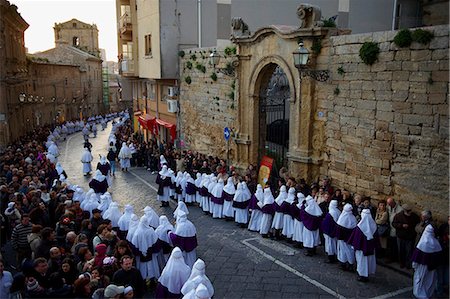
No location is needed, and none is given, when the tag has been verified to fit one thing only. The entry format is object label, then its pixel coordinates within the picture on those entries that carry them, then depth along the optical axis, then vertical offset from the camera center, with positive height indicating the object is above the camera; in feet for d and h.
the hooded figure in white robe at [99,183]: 50.37 -12.04
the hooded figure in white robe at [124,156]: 71.36 -12.48
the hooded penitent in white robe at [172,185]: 50.29 -12.17
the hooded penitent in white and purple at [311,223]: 32.86 -10.82
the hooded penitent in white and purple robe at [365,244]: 28.58 -10.85
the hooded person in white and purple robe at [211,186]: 45.09 -10.92
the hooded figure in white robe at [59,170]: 54.54 -11.60
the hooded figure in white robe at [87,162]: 68.28 -12.88
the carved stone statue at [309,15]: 40.13 +6.56
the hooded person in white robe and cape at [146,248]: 28.48 -11.11
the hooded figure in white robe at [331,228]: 31.17 -10.61
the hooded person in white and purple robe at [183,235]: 29.76 -10.74
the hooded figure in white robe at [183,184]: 49.39 -11.74
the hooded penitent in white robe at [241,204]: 40.81 -11.65
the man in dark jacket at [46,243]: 25.26 -9.74
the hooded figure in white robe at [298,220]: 34.58 -11.13
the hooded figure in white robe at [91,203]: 38.32 -11.01
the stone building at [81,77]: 162.46 +2.00
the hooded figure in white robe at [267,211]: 37.17 -11.20
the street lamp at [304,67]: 38.55 +1.56
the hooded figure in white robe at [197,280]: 21.17 -9.99
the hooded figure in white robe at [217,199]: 43.65 -11.95
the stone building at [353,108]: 30.53 -2.17
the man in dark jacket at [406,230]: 29.58 -10.23
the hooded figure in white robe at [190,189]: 48.55 -12.17
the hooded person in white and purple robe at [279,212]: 36.35 -11.11
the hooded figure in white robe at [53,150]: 77.92 -12.55
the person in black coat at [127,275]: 22.35 -10.24
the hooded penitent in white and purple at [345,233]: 30.12 -10.64
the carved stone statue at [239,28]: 51.90 +6.83
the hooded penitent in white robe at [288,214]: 35.48 -10.95
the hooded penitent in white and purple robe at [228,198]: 42.39 -11.48
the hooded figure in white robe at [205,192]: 46.14 -11.93
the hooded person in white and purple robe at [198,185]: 48.18 -11.57
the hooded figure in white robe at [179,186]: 49.88 -12.15
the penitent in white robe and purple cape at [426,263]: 26.23 -11.10
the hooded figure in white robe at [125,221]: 31.90 -10.47
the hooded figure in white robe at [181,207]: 35.24 -10.61
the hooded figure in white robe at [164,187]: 49.34 -12.19
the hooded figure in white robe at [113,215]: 33.55 -10.50
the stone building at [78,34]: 205.36 +23.58
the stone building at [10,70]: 78.59 +2.59
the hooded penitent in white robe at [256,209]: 38.70 -11.62
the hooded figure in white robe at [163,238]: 29.71 -10.87
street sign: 54.91 -6.48
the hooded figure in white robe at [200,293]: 19.35 -9.61
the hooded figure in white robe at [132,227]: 29.12 -10.02
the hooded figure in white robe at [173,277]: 23.75 -10.94
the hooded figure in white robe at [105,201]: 37.36 -10.64
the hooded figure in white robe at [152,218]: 32.12 -10.45
